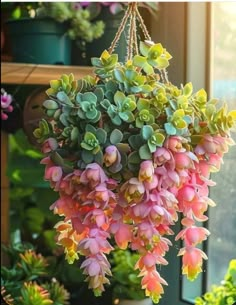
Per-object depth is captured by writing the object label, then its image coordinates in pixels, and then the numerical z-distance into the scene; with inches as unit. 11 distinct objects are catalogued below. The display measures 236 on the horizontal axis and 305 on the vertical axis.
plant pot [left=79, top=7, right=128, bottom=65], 59.6
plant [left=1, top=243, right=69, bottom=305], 48.7
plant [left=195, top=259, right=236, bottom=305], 41.7
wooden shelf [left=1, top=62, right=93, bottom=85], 60.5
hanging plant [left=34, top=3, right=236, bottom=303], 29.9
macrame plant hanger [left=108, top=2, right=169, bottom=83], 35.3
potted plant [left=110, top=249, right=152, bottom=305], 55.3
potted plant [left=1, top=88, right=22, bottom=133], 58.3
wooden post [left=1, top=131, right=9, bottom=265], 69.2
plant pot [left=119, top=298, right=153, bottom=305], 55.4
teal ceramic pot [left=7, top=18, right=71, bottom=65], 62.0
